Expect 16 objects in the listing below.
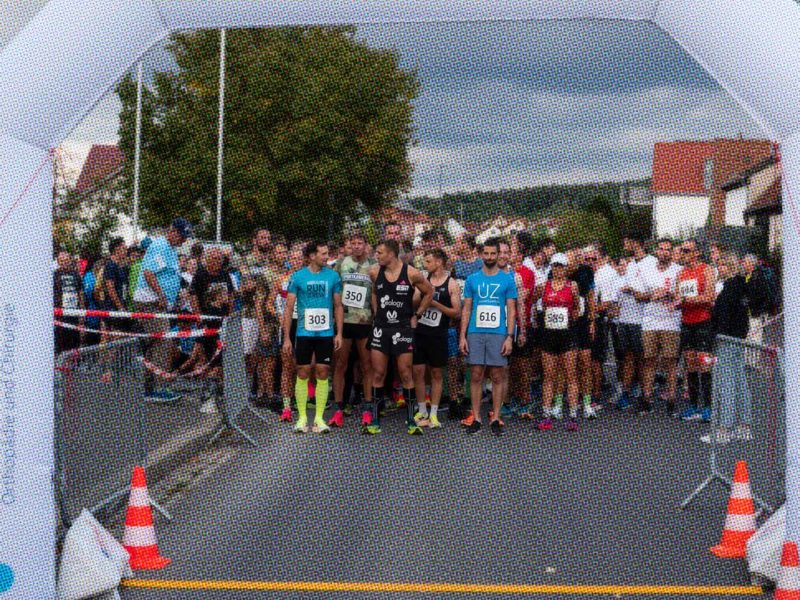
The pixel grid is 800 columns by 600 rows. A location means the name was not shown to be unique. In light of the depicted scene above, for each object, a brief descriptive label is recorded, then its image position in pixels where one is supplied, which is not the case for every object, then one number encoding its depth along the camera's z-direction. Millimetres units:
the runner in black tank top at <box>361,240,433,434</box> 11750
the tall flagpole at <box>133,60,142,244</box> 39094
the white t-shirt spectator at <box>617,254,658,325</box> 13281
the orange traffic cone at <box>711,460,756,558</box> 6895
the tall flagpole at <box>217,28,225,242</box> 36094
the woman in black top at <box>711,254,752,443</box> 7805
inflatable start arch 5363
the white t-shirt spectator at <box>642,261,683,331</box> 13023
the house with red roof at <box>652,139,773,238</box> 96688
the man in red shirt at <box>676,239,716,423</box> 12688
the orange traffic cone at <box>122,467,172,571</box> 6598
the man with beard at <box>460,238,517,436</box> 11773
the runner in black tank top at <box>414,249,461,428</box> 12211
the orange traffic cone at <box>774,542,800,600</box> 5367
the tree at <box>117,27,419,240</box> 40781
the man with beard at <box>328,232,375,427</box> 12245
